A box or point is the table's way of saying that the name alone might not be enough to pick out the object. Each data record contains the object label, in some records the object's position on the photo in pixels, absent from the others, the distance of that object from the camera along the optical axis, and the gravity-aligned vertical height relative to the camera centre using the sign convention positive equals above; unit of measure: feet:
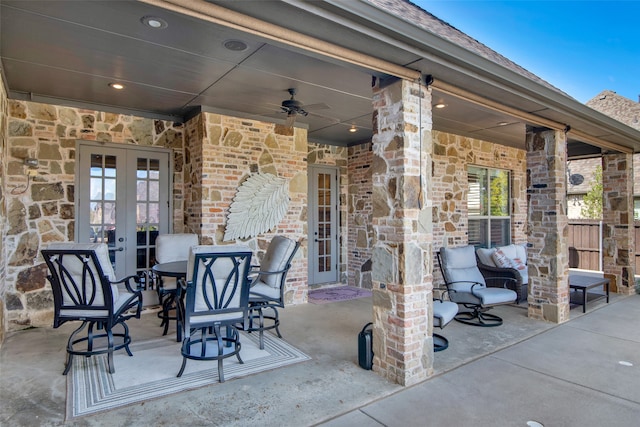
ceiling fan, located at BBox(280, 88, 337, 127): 14.32 +4.21
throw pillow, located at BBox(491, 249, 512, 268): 19.27 -2.24
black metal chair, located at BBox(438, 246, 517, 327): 15.72 -3.18
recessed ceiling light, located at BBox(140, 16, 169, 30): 9.02 +4.78
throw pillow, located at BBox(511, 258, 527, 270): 20.04 -2.60
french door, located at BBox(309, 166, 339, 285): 23.43 -0.51
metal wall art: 17.60 +0.53
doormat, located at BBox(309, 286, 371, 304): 20.49 -4.47
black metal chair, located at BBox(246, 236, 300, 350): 13.44 -2.41
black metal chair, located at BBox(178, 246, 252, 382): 10.19 -2.03
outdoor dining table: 12.57 -1.92
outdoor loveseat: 18.22 -2.53
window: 24.93 +0.67
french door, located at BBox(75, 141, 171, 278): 16.26 +0.79
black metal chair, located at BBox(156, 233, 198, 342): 14.10 -1.67
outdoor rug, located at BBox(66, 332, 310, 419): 9.37 -4.48
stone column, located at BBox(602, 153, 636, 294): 22.40 -0.23
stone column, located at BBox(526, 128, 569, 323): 16.30 -0.42
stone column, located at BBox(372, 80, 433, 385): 10.32 -0.49
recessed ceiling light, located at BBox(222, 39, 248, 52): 10.24 +4.79
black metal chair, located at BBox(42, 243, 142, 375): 10.42 -1.97
